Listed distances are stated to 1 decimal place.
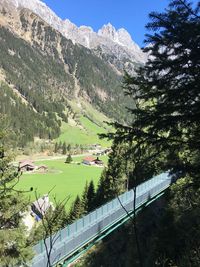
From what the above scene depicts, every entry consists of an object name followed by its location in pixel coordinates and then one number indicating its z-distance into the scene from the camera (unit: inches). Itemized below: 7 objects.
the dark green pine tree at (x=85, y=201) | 1218.9
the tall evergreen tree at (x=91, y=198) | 1327.3
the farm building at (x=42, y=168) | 3169.9
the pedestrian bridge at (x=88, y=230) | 560.1
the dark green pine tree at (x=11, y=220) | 447.6
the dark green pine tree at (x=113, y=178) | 1227.1
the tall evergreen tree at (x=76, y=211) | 1166.9
